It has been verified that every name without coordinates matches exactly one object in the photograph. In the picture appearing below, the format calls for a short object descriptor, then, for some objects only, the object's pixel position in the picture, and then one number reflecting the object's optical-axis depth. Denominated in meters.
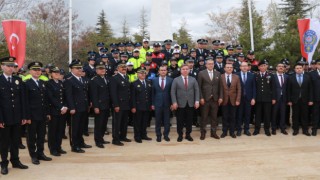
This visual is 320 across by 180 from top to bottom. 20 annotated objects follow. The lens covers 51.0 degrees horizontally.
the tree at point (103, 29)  42.29
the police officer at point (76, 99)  7.14
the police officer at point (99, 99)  7.65
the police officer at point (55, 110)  6.85
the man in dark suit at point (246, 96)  8.65
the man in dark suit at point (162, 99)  8.23
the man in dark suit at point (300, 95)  8.66
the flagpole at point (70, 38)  14.84
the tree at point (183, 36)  45.16
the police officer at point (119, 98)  7.83
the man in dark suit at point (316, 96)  8.64
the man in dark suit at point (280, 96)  8.69
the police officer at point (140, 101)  8.23
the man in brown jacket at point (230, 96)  8.40
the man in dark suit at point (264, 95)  8.62
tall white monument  14.63
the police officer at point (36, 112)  6.37
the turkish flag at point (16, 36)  11.52
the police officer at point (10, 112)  5.74
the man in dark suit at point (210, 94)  8.30
